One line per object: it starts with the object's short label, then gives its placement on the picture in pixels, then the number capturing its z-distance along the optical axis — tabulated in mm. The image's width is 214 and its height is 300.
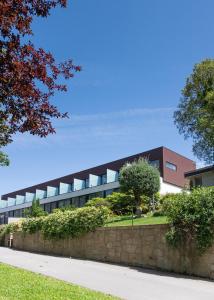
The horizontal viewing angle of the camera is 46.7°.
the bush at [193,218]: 6999
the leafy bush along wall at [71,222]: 11026
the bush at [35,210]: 28634
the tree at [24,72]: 3487
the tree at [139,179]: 15568
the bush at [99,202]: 20480
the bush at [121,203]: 19100
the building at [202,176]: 21199
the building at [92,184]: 29357
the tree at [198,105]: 23300
